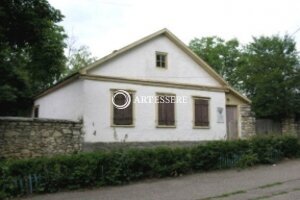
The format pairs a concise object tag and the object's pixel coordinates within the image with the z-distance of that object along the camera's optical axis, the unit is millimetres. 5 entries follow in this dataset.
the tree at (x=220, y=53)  43875
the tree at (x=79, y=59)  40344
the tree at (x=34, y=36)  13438
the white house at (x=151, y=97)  18812
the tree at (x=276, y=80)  24828
